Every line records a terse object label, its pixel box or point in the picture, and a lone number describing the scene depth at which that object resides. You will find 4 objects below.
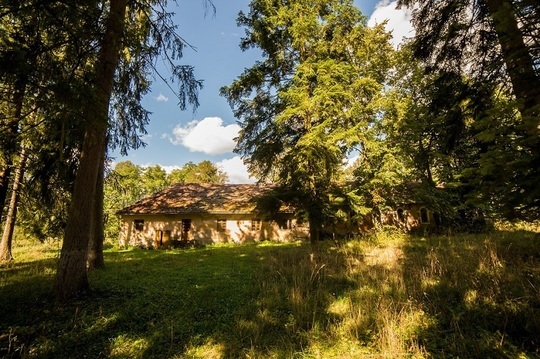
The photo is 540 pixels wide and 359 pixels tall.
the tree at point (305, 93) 12.45
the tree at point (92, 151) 6.26
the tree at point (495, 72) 3.31
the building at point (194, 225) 22.86
